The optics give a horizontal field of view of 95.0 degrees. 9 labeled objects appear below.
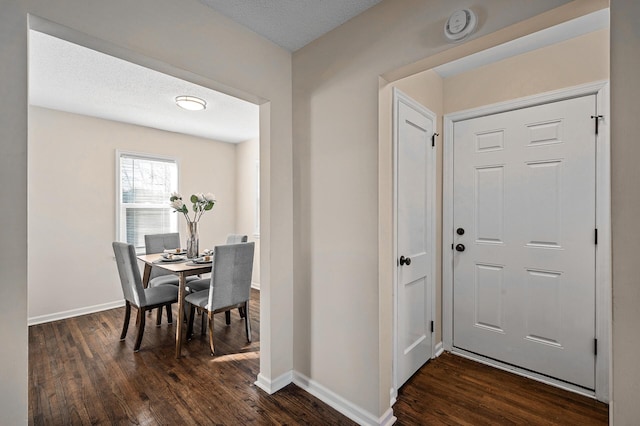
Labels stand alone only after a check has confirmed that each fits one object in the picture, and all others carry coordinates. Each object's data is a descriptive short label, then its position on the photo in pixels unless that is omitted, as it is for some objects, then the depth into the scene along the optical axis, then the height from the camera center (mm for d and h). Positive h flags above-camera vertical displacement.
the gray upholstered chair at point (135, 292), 2643 -792
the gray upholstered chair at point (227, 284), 2645 -676
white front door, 2043 -196
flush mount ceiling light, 3123 +1186
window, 4066 +234
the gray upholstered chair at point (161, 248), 3542 -473
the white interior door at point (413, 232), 2037 -154
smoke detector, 1308 +854
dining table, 2594 -526
